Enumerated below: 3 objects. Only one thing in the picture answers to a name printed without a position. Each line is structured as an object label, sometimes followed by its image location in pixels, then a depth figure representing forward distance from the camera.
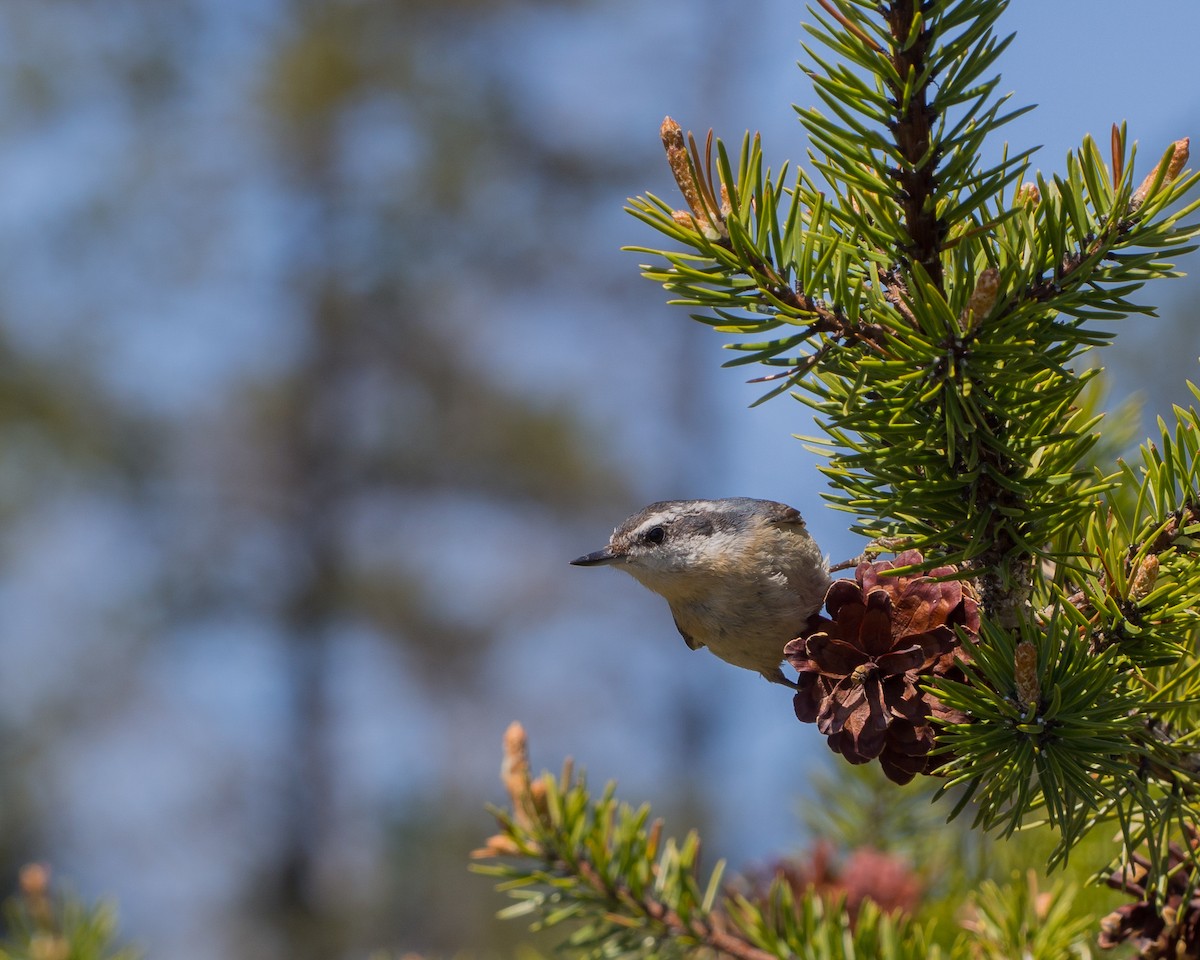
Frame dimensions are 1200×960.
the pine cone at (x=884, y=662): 4.06
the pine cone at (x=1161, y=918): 4.08
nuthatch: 4.21
